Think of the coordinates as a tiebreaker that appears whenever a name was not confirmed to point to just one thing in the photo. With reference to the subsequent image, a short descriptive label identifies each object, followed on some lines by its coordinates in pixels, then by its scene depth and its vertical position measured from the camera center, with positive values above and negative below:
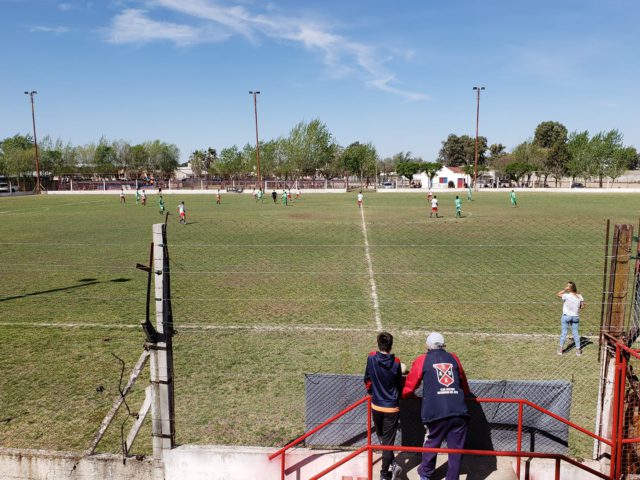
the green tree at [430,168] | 100.25 +2.57
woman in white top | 9.06 -2.44
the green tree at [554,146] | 103.56 +8.04
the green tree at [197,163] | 135.50 +4.66
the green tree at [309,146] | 104.56 +7.17
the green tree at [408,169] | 103.06 +2.46
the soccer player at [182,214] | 29.23 -2.01
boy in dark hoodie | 5.28 -2.26
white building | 104.69 +0.62
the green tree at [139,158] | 114.75 +5.01
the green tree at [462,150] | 149.00 +9.46
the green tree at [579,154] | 87.12 +4.75
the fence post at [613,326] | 5.38 -1.58
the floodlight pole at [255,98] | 76.69 +12.61
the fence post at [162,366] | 5.29 -2.00
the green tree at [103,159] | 110.56 +4.59
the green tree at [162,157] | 116.81 +5.44
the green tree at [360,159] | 98.19 +4.25
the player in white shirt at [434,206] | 31.77 -1.61
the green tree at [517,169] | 93.69 +2.29
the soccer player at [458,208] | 32.36 -1.76
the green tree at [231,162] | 114.31 +4.15
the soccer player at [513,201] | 40.44 -1.68
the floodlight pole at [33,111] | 75.69 +10.39
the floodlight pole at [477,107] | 74.94 +11.16
